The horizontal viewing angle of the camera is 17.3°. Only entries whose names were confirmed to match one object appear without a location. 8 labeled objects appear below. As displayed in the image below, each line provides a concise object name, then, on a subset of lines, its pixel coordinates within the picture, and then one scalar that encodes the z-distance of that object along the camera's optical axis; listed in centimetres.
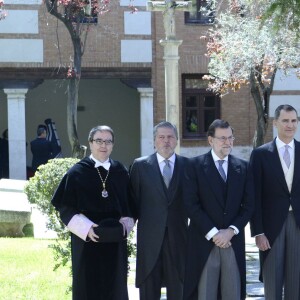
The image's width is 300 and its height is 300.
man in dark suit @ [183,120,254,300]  843
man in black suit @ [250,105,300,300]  877
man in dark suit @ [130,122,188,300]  892
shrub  1090
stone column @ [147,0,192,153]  1504
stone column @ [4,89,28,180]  2737
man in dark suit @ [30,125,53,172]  2417
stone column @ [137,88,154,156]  2788
